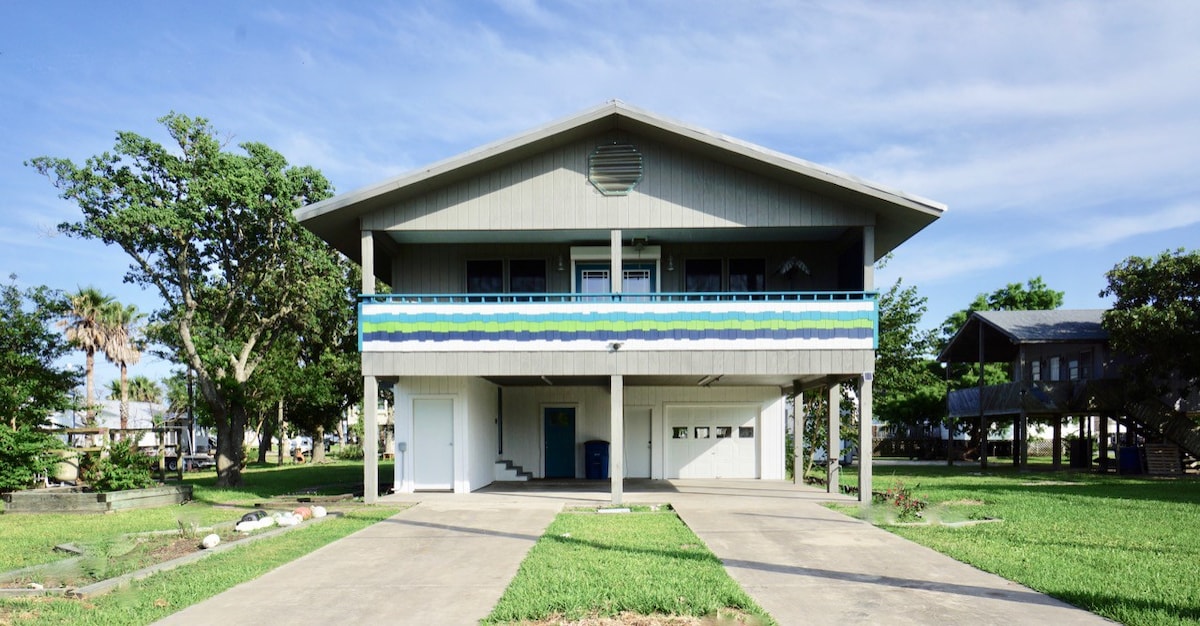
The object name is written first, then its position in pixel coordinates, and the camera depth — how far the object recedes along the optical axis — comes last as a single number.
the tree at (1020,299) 52.03
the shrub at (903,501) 14.73
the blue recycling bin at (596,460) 22.25
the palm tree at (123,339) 45.66
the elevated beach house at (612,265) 16.80
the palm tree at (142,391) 60.10
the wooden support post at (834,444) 18.28
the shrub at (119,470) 17.41
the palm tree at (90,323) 44.28
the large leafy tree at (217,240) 21.11
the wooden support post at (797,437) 22.30
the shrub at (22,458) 17.72
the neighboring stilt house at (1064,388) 27.50
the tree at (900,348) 32.69
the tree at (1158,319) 24.92
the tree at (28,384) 17.89
